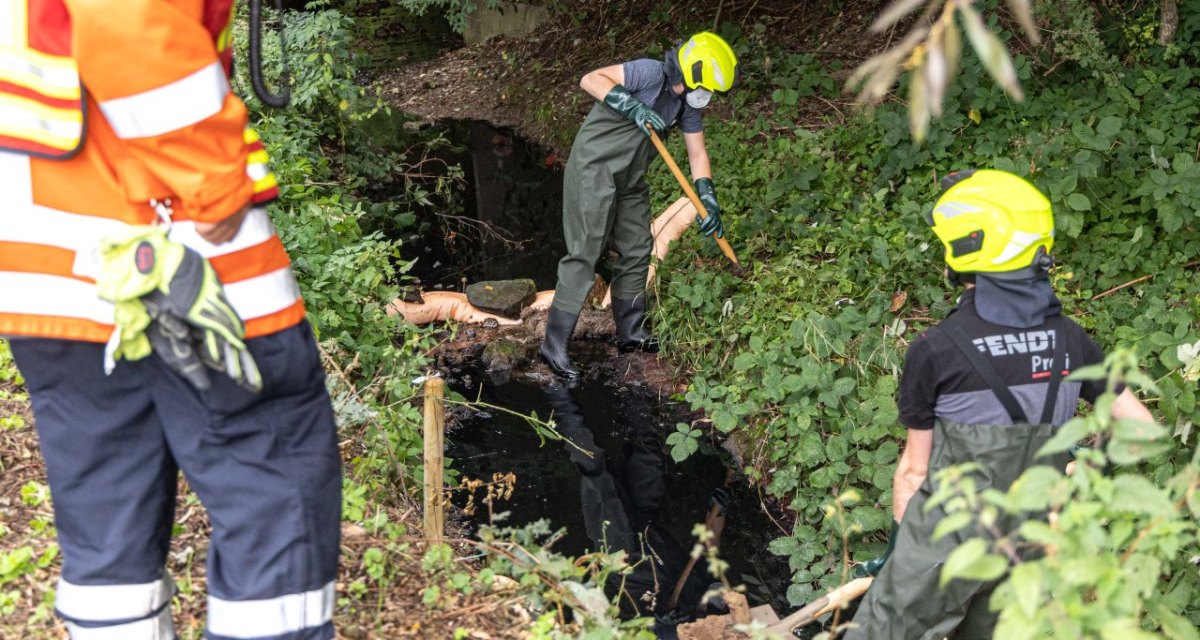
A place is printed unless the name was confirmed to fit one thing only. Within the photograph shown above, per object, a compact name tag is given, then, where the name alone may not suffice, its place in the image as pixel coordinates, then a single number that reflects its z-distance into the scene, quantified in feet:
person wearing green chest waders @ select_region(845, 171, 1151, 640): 8.82
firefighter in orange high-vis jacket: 5.84
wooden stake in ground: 10.67
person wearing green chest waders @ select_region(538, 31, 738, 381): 17.37
